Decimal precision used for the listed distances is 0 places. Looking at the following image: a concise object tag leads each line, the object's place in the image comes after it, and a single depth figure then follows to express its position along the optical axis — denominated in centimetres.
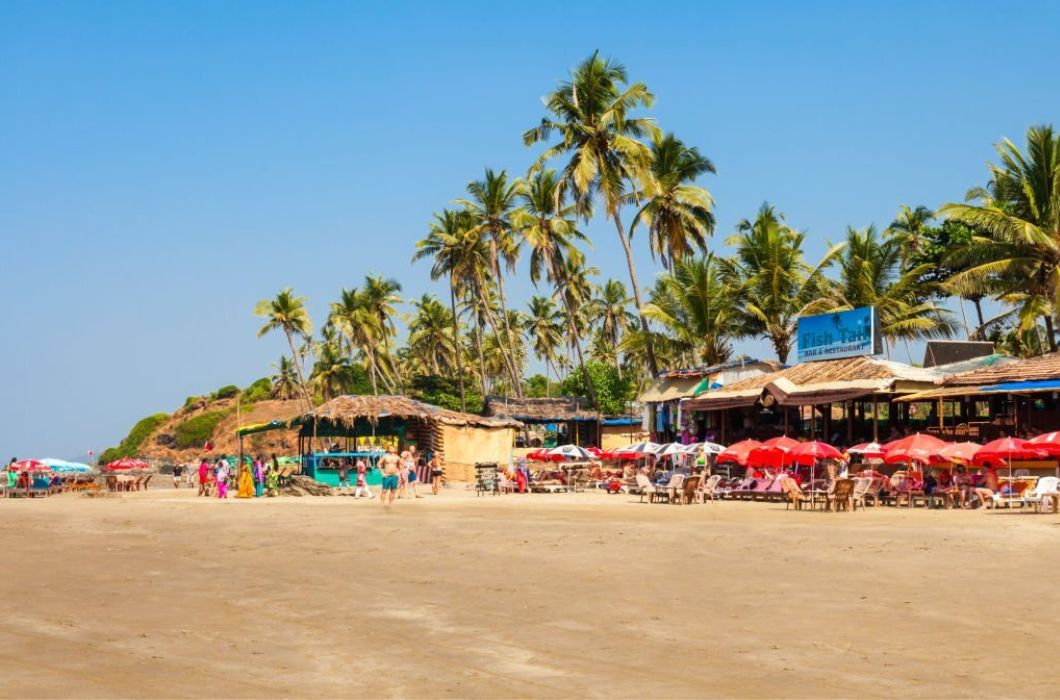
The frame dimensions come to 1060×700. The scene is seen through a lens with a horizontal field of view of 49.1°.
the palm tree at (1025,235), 3472
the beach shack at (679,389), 4153
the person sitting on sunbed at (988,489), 2395
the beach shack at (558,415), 5181
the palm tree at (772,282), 4281
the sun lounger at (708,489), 2812
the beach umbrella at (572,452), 3606
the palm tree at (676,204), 4619
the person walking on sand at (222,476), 3400
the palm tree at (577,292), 5799
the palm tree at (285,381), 10017
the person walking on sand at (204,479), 3588
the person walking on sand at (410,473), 3181
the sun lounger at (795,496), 2533
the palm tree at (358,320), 7344
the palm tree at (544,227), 5366
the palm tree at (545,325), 9331
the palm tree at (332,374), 8875
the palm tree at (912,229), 5356
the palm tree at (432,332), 8112
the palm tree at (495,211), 5681
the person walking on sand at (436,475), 3381
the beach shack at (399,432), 3881
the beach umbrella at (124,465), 4672
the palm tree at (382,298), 7406
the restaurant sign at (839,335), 3584
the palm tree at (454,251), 5975
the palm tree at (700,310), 4303
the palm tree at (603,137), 4491
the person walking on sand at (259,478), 3422
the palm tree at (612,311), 9106
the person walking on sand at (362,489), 3238
